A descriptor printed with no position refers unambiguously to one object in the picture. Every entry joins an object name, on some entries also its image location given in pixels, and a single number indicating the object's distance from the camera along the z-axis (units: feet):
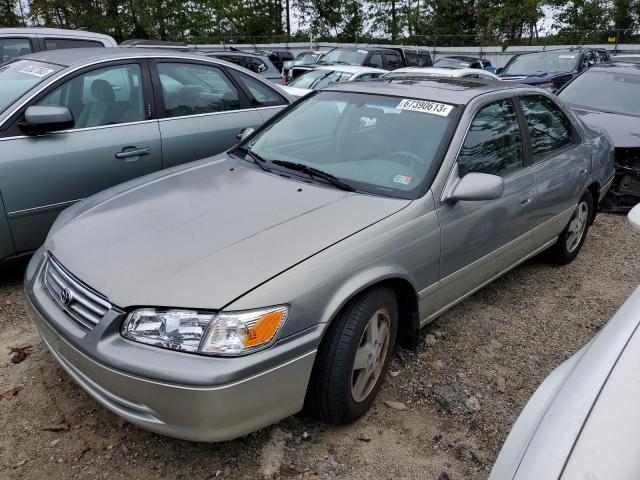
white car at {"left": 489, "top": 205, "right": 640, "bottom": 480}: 4.00
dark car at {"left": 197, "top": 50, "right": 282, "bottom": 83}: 37.58
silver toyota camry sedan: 6.57
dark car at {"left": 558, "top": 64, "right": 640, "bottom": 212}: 19.02
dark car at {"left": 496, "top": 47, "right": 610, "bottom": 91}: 38.75
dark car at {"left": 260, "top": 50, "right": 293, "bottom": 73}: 72.08
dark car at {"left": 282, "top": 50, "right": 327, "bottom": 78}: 53.35
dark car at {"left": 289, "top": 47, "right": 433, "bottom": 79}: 45.21
